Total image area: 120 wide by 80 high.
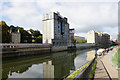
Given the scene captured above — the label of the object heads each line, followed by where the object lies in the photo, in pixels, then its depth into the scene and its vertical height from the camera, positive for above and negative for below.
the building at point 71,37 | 73.86 +4.51
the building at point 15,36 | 55.79 +3.83
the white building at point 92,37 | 117.38 +6.98
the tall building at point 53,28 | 53.06 +8.95
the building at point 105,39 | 146.62 +5.08
